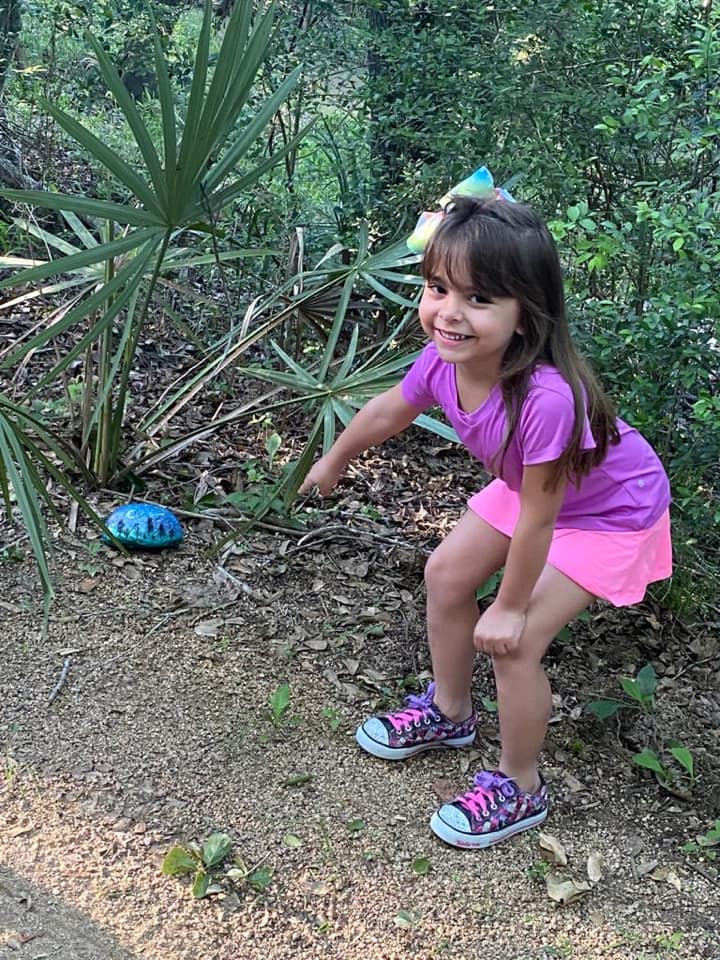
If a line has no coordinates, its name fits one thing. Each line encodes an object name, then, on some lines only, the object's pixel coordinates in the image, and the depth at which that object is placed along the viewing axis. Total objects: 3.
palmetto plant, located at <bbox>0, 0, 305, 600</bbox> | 2.30
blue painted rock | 2.99
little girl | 1.86
